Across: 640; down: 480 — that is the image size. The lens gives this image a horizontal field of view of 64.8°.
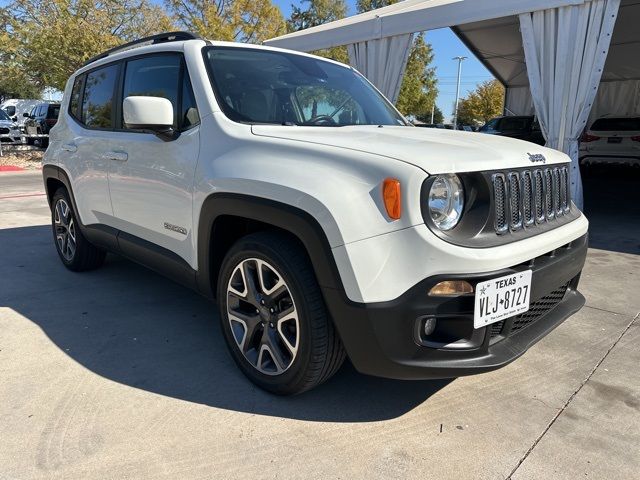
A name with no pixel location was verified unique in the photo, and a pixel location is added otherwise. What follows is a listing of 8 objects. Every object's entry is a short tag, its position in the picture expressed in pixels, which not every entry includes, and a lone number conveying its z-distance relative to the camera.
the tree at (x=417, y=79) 31.60
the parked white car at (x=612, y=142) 11.21
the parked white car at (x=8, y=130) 19.70
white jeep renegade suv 1.95
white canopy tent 6.64
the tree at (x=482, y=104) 44.38
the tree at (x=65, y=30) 17.28
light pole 48.28
